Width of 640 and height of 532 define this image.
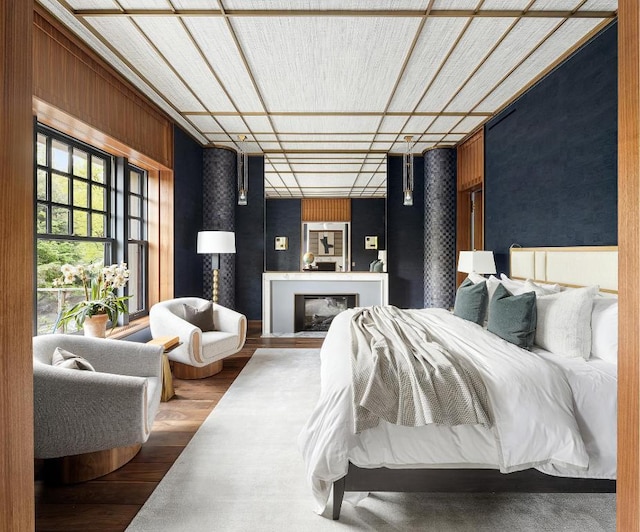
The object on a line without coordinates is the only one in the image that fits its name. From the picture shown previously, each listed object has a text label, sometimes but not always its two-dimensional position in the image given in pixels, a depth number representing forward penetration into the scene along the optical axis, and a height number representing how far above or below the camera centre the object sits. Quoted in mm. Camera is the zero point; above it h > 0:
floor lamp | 5180 +309
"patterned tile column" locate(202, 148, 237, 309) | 5906 +958
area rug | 1881 -1211
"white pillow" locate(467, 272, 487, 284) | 3711 -129
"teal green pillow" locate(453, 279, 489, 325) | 3229 -315
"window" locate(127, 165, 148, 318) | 4445 +288
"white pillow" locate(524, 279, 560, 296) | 2951 -184
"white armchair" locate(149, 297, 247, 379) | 3695 -711
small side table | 3371 -923
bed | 1877 -851
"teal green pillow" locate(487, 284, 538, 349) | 2555 -358
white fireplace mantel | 6168 -400
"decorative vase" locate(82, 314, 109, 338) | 3051 -456
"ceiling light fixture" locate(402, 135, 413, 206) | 6078 +1452
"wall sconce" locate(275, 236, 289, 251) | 6680 +376
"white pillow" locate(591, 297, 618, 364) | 2238 -381
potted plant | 2990 -254
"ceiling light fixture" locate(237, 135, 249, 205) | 6058 +1477
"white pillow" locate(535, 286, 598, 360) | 2340 -363
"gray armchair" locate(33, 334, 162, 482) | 2029 -774
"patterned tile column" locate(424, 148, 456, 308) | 5859 +601
